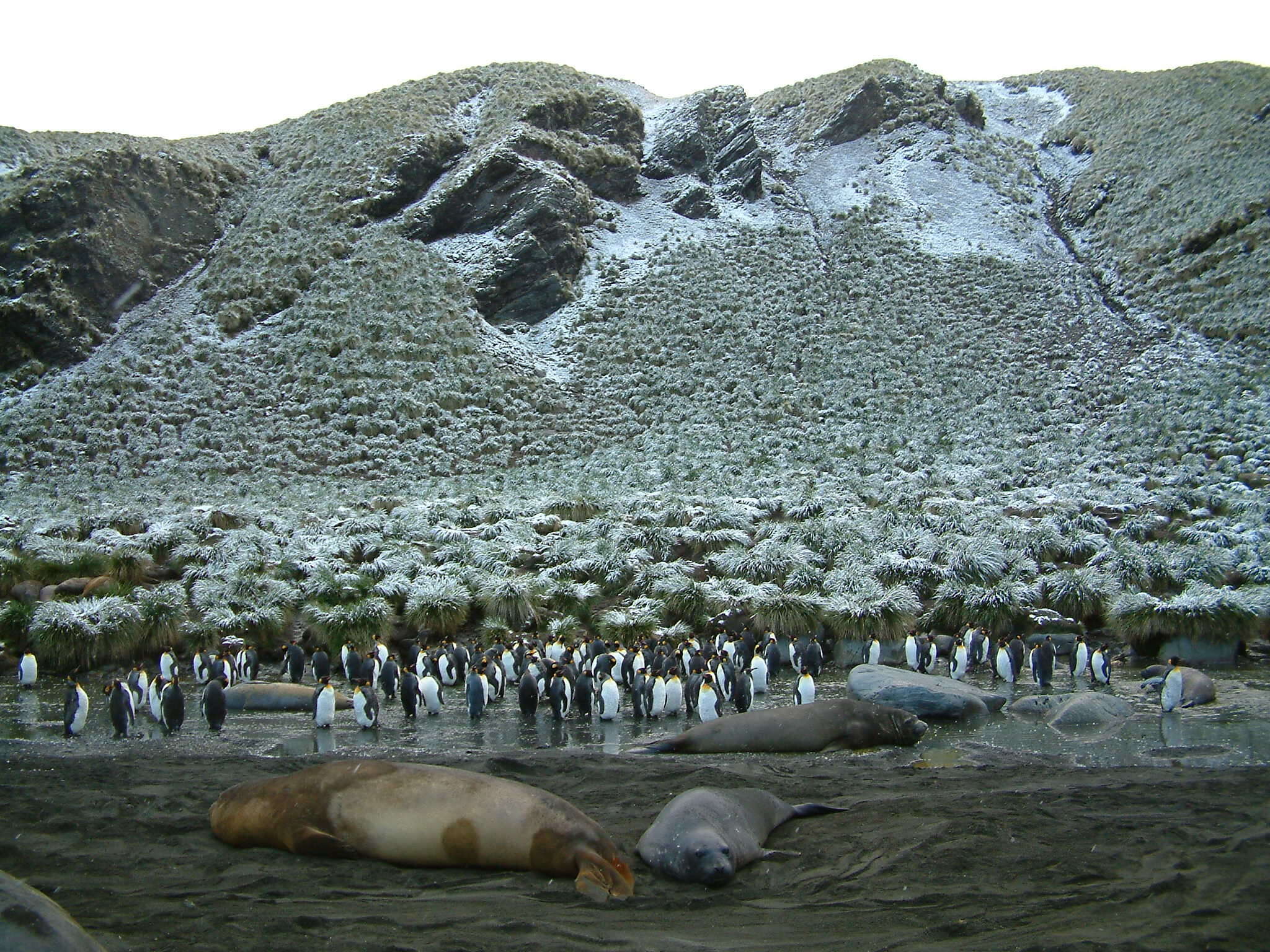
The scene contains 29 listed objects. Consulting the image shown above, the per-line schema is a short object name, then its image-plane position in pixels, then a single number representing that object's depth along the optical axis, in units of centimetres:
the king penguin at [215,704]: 1104
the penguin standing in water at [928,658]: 1484
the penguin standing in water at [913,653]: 1487
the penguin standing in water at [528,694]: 1218
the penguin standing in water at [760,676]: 1373
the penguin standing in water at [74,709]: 1076
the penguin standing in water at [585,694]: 1220
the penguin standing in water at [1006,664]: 1397
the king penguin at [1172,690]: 1112
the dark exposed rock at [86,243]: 3878
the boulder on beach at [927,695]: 1135
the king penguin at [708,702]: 1178
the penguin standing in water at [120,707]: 1092
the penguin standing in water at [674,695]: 1241
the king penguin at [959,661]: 1442
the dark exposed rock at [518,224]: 4522
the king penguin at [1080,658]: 1400
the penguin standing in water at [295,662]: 1500
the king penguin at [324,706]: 1136
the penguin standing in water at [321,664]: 1495
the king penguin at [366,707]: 1141
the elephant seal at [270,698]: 1338
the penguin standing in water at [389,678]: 1365
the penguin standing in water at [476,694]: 1216
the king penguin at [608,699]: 1189
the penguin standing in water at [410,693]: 1202
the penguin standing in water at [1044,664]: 1331
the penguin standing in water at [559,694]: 1193
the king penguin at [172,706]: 1087
